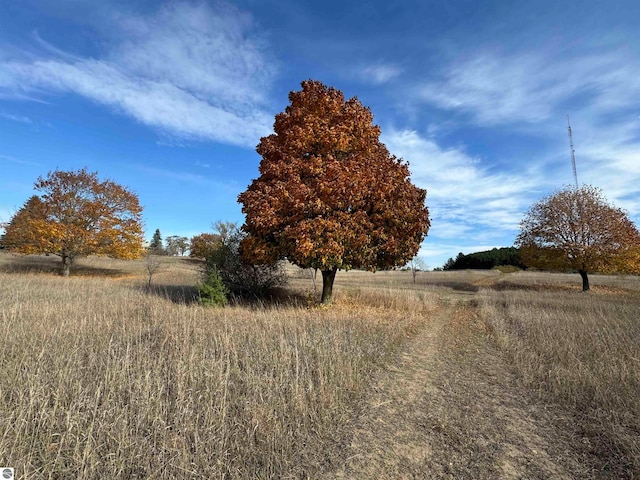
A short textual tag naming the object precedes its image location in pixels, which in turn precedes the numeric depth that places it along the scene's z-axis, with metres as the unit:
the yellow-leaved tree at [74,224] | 24.88
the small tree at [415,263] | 45.48
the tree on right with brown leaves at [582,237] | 25.61
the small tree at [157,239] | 108.97
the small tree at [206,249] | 16.33
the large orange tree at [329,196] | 12.14
